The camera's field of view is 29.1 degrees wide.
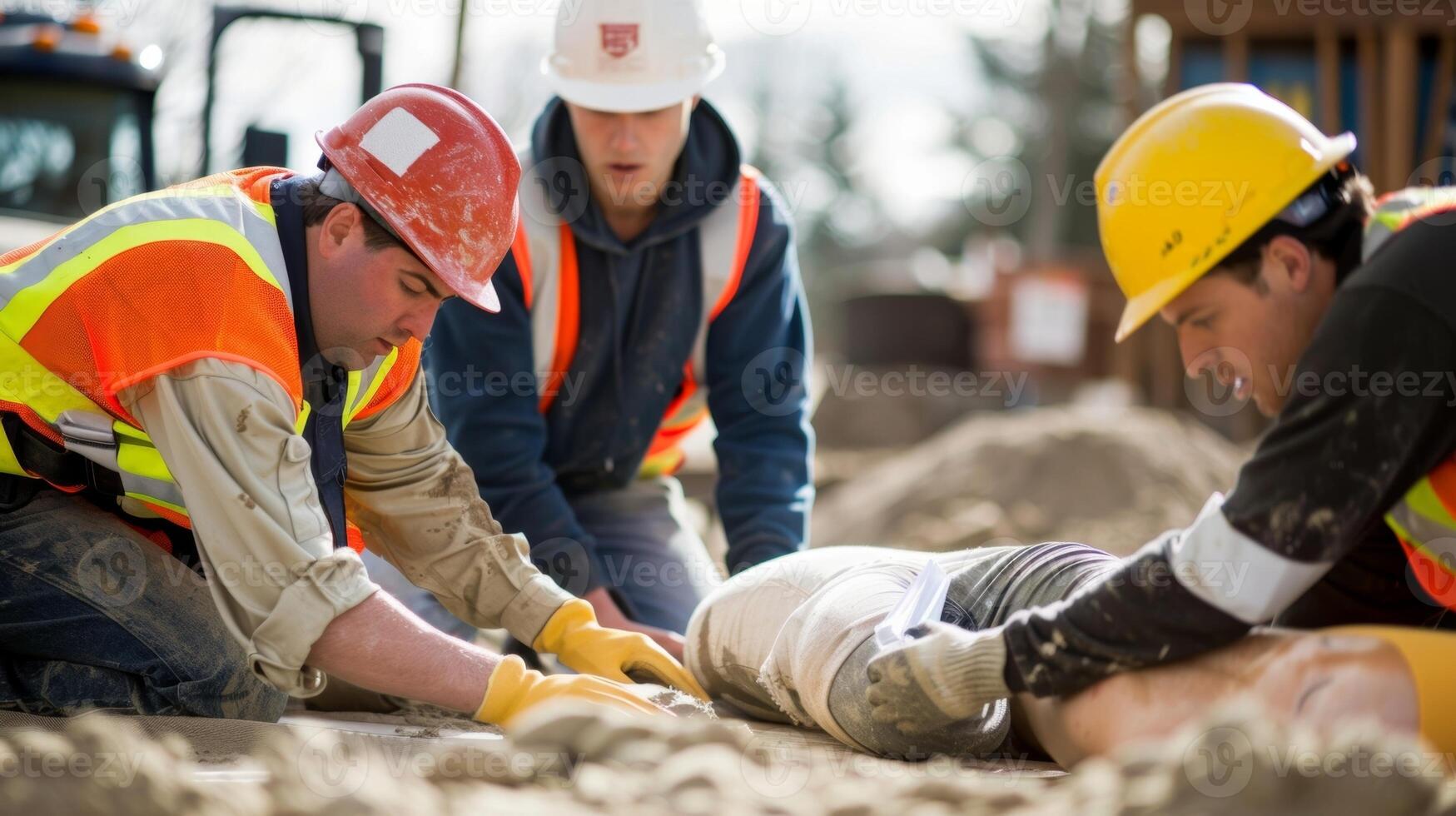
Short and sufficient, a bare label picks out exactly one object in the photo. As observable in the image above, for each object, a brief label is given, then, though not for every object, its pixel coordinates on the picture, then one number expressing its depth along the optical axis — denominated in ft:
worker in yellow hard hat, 14.24
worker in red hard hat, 15.99
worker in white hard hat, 25.99
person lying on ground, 14.92
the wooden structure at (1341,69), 71.41
